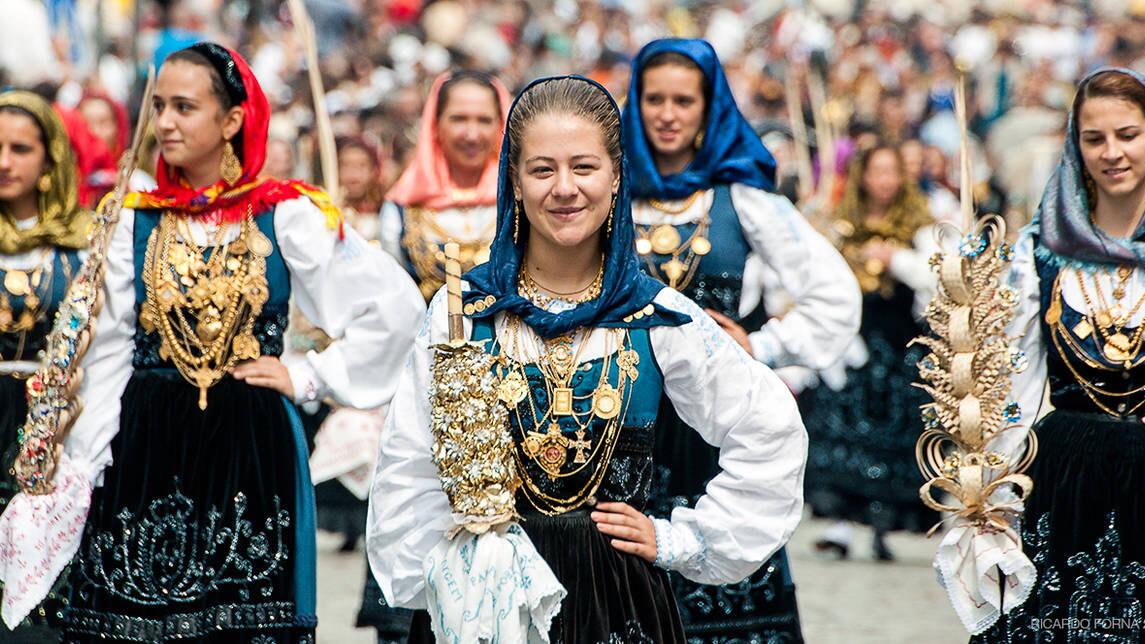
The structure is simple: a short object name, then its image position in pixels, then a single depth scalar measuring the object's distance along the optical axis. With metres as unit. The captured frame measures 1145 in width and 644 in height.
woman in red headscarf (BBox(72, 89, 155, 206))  17.40
